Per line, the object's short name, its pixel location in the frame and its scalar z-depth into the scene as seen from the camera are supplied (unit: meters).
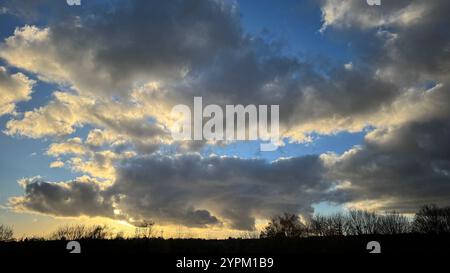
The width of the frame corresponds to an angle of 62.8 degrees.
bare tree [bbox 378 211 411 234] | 106.86
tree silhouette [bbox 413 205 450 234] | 108.12
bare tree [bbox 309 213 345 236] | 108.88
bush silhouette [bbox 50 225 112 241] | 58.09
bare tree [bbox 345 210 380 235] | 109.00
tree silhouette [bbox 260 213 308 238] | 110.27
